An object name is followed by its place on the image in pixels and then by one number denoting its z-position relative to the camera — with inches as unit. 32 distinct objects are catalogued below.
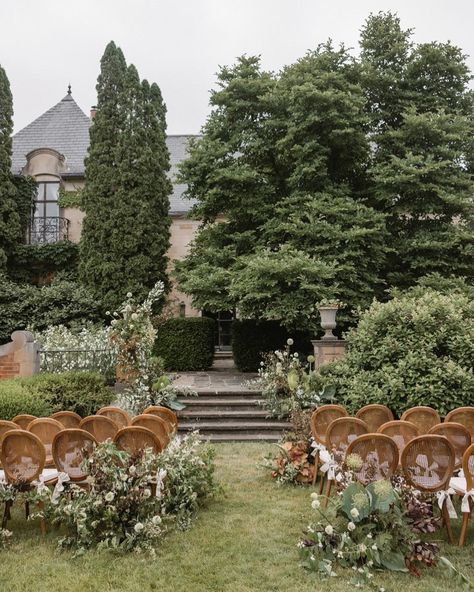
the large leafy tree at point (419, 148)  523.8
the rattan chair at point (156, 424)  236.2
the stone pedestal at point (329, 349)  408.5
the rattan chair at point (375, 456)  187.9
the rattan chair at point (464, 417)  249.1
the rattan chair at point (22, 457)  193.2
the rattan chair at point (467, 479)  187.3
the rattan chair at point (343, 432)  220.8
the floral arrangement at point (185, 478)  205.8
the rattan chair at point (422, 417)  261.7
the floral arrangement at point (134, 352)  388.2
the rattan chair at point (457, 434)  216.8
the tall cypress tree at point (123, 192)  671.8
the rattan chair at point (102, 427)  224.8
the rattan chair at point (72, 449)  198.2
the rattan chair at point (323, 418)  255.0
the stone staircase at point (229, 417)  377.1
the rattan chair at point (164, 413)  274.4
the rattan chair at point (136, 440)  204.1
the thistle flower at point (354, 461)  180.1
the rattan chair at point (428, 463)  187.8
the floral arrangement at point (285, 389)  329.3
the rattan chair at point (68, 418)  254.1
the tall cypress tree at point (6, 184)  720.2
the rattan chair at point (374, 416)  264.4
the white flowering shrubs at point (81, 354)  432.1
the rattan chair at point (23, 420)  255.9
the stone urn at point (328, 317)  418.3
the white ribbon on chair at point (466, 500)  185.8
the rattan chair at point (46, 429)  234.7
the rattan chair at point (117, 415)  262.1
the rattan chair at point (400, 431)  227.3
